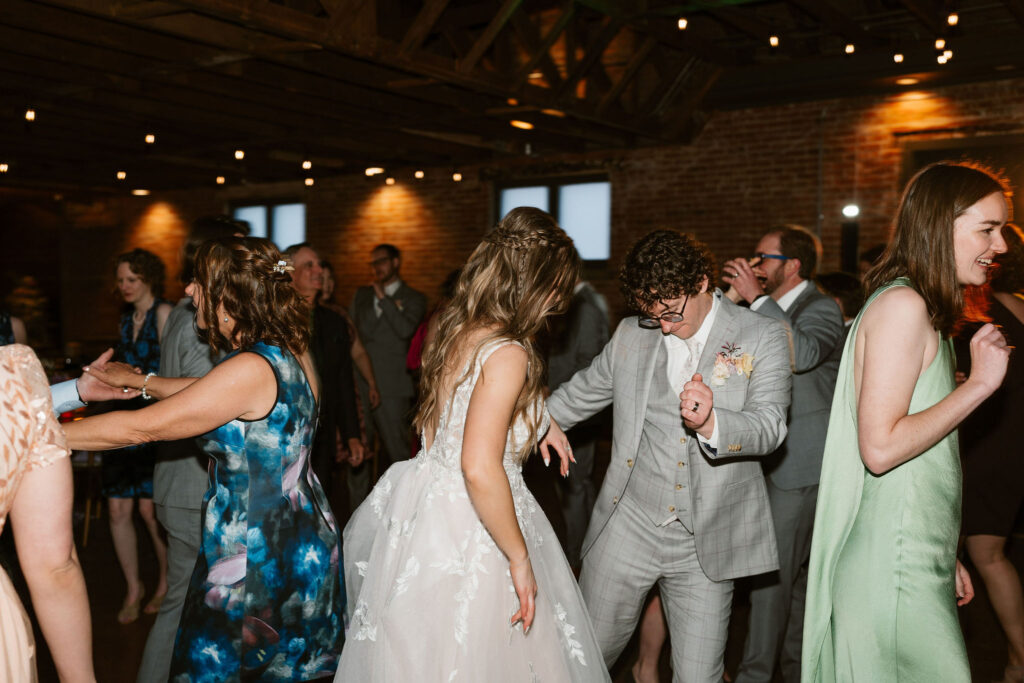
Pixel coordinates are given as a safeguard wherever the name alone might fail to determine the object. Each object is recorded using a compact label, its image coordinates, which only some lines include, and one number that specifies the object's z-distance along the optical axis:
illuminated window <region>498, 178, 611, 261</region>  10.20
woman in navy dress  4.22
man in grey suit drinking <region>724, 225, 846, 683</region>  3.25
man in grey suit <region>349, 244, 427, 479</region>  6.64
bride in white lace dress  1.97
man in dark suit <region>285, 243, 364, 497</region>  4.62
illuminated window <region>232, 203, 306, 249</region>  12.87
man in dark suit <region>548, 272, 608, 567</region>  5.15
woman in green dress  1.88
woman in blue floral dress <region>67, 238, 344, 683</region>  2.18
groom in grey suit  2.55
